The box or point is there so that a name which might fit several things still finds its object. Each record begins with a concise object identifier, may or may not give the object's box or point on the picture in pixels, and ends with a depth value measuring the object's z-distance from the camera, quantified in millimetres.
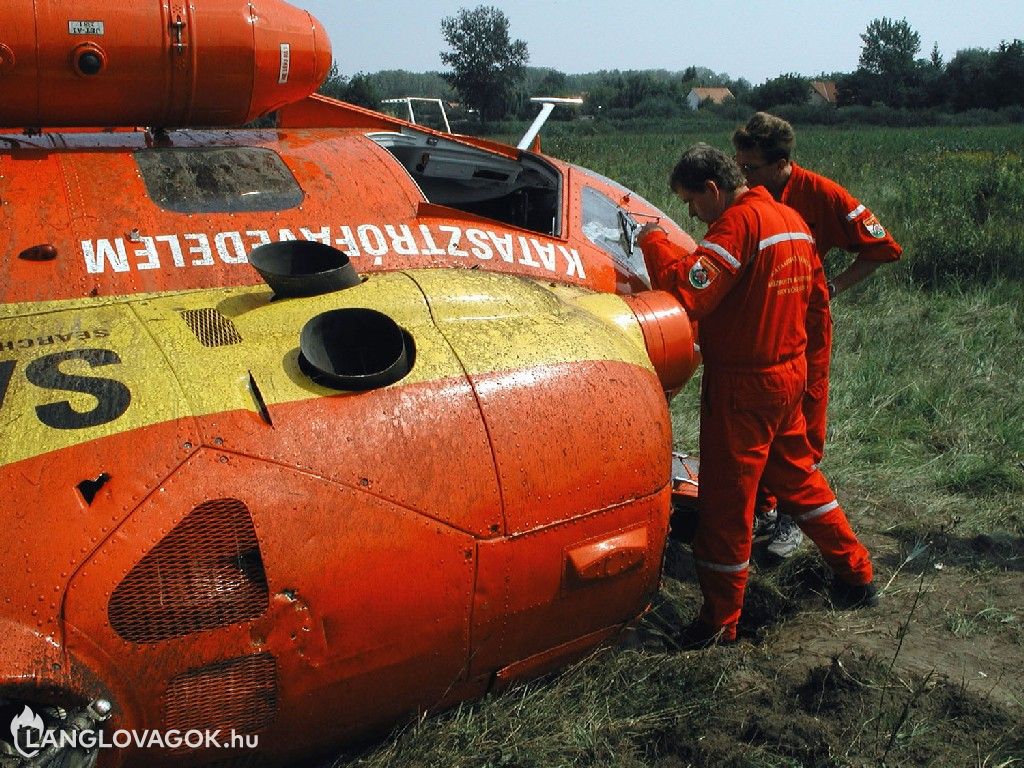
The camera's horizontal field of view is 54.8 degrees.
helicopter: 2445
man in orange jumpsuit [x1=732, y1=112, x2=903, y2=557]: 4523
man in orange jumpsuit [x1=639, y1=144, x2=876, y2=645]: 3721
